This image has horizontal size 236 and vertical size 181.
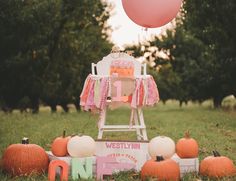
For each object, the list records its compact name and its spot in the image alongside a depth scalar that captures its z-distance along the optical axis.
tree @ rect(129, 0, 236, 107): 14.47
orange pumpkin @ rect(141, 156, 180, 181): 5.39
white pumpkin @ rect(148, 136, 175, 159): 5.75
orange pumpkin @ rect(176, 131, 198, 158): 6.05
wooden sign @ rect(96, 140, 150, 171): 6.13
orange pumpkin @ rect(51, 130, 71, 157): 6.10
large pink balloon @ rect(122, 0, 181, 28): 6.32
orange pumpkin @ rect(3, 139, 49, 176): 5.95
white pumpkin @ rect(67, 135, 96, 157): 5.86
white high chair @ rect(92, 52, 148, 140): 6.59
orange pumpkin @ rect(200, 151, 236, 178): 5.59
